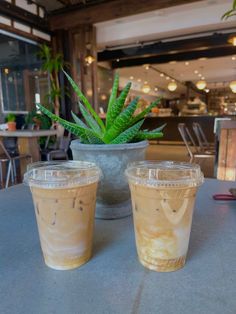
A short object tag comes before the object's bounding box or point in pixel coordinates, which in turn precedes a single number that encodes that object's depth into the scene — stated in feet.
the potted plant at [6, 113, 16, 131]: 11.96
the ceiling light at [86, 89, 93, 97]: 18.19
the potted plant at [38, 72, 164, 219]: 1.88
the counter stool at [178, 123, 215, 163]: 11.56
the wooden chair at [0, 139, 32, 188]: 10.50
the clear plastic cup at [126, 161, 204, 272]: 1.28
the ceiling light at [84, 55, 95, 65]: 17.24
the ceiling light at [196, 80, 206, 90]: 32.25
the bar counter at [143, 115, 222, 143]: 26.63
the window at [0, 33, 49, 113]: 15.03
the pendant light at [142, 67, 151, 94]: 35.16
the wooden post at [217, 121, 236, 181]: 9.33
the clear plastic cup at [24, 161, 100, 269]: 1.30
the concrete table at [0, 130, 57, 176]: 10.87
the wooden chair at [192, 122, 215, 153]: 14.14
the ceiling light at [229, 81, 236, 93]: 28.93
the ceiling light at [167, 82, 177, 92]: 34.32
